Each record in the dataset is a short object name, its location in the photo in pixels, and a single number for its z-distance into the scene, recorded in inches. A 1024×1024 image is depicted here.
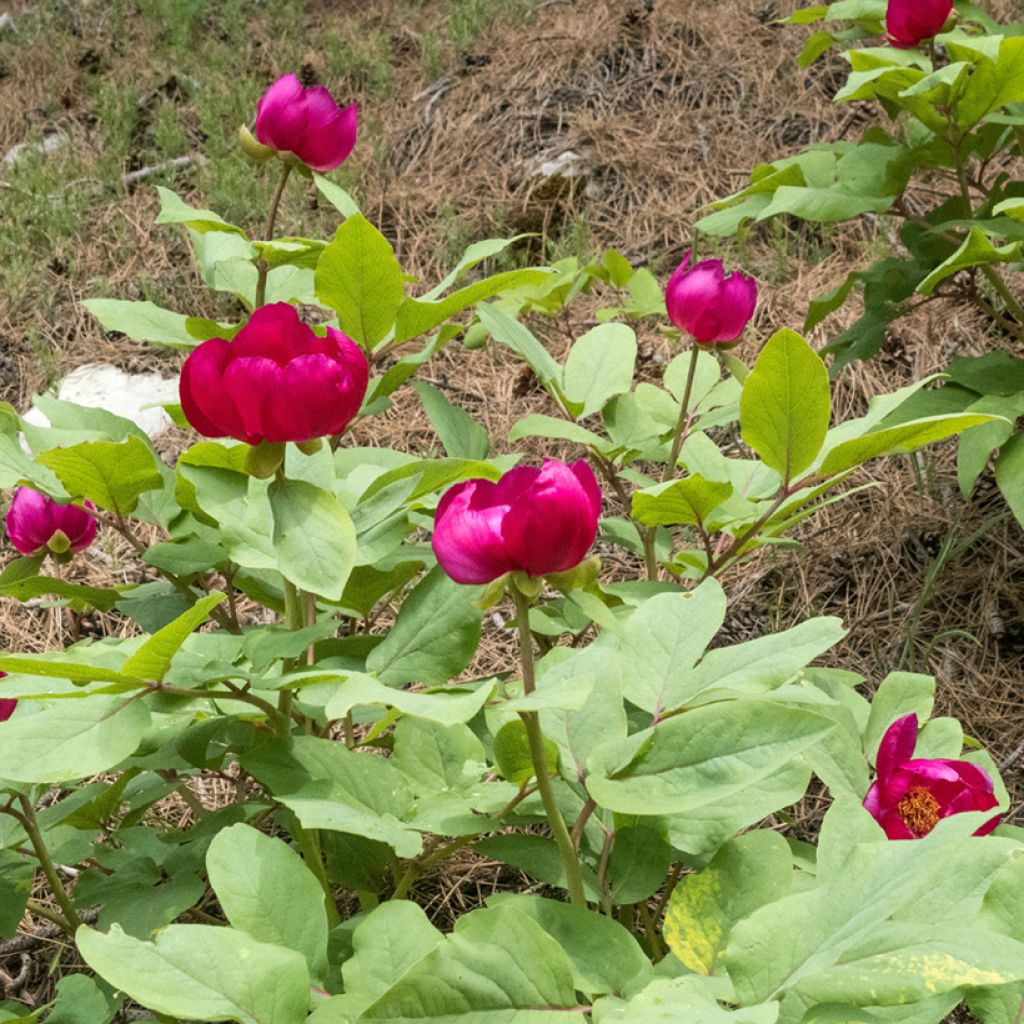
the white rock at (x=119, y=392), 108.9
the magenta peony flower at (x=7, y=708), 43.8
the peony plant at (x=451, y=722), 26.3
